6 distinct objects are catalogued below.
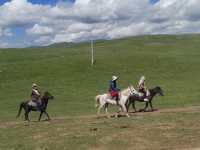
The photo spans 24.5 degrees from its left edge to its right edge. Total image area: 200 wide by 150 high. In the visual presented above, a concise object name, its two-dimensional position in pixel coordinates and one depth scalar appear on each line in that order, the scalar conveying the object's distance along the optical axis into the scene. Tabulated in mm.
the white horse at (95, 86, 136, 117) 28766
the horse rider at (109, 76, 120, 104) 28530
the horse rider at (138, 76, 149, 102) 32031
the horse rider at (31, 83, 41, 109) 29112
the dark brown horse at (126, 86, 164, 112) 31703
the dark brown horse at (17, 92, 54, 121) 28834
